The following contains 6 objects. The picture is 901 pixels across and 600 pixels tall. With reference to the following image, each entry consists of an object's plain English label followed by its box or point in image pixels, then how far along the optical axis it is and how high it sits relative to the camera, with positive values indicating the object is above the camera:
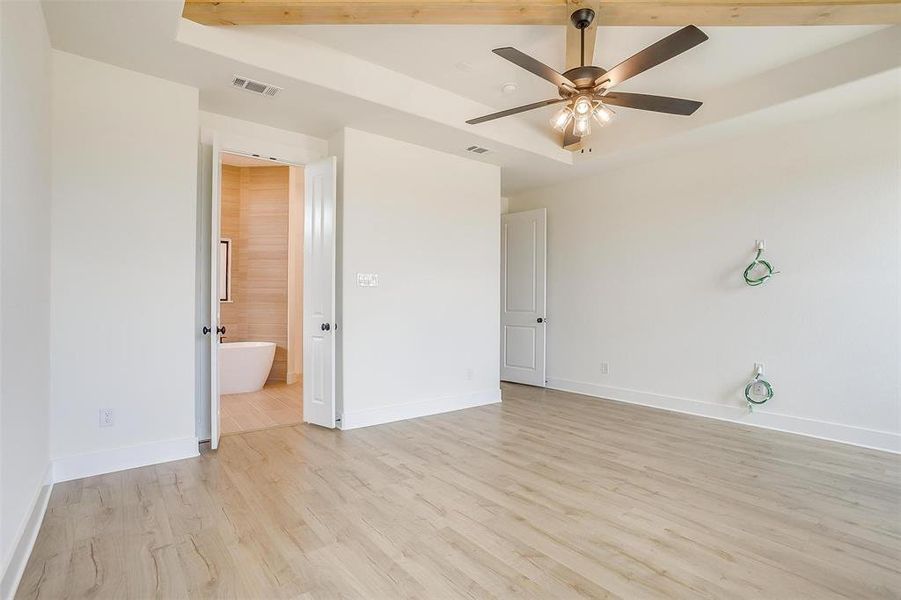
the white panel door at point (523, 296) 5.98 +0.10
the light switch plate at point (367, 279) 4.14 +0.21
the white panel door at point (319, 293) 3.98 +0.08
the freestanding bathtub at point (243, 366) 5.48 -0.82
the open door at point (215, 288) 3.44 +0.10
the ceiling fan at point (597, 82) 2.45 +1.33
